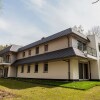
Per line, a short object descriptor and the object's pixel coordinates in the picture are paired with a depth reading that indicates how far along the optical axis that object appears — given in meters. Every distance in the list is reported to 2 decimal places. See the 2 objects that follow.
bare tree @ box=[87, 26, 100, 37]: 34.44
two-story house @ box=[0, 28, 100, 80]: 13.29
